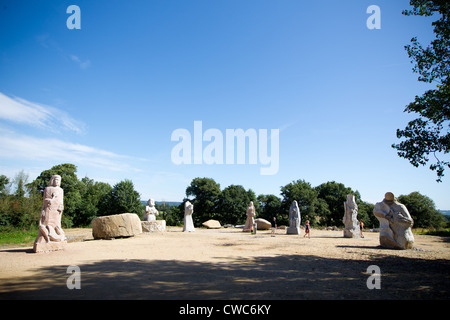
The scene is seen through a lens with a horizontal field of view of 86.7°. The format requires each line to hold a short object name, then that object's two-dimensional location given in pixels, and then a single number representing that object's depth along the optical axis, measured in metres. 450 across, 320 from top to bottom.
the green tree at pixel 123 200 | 37.09
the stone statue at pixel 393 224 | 11.84
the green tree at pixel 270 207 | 38.34
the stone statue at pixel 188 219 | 23.59
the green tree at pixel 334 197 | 41.38
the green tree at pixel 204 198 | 39.84
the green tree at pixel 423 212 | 39.97
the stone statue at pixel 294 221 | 22.74
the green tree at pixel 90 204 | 38.25
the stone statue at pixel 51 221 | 10.05
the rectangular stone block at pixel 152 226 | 20.45
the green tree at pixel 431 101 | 8.21
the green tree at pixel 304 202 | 35.97
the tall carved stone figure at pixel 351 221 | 19.20
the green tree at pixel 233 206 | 38.59
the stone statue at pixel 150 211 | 24.25
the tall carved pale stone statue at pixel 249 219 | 24.47
